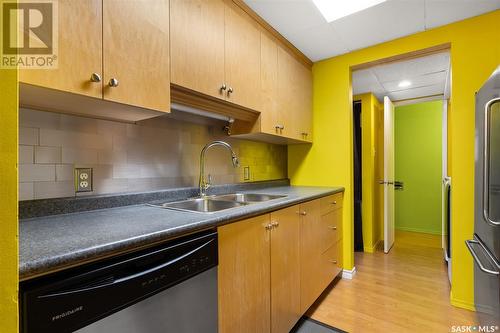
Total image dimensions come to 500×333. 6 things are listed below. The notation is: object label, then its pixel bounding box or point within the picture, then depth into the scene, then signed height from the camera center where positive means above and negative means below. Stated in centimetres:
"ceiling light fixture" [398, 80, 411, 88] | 291 +101
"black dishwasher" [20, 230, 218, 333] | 56 -35
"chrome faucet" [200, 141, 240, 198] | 172 -2
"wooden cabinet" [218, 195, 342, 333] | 106 -56
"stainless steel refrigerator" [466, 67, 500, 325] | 116 -23
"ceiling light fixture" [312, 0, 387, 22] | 166 +113
